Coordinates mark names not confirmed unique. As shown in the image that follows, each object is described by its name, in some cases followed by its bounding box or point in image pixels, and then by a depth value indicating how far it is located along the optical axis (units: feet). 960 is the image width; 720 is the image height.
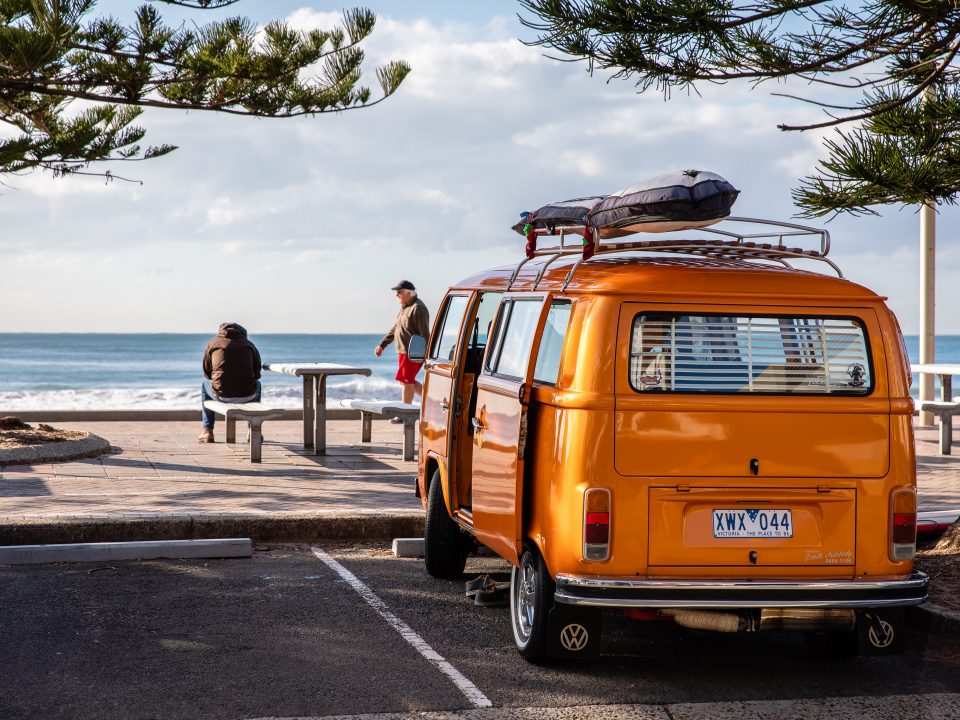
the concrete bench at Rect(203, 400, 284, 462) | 40.93
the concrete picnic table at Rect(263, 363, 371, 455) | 42.83
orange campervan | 16.89
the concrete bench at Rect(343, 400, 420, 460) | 42.47
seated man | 44.19
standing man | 51.65
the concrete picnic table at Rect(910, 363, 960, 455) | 45.12
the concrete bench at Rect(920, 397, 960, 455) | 44.96
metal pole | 57.06
